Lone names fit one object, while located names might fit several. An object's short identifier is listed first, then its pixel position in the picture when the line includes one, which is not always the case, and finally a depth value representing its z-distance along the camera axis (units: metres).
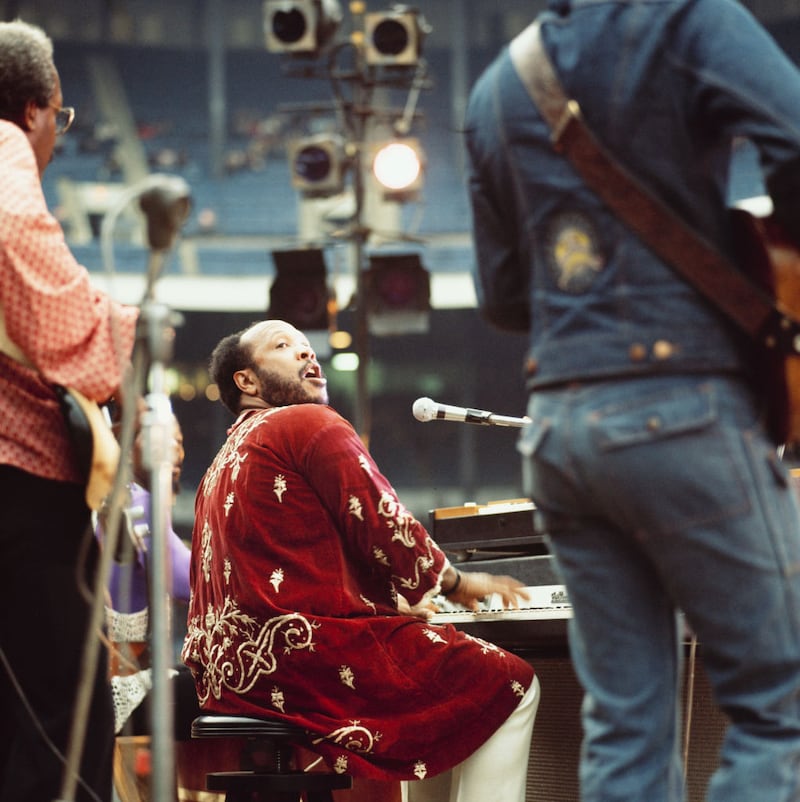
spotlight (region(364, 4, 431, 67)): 14.05
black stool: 5.74
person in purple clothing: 7.29
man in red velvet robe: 5.75
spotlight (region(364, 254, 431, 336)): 14.59
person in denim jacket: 3.23
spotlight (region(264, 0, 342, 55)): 13.96
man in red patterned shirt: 4.12
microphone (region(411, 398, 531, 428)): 6.07
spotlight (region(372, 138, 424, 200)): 14.67
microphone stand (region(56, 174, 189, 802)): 3.46
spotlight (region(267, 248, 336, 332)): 14.56
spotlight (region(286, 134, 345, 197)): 14.39
